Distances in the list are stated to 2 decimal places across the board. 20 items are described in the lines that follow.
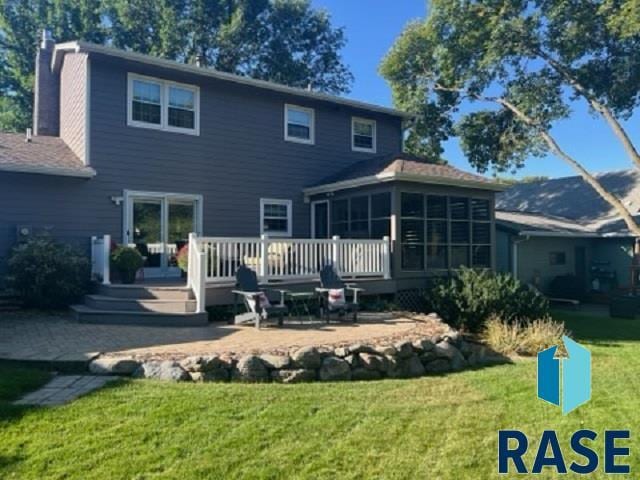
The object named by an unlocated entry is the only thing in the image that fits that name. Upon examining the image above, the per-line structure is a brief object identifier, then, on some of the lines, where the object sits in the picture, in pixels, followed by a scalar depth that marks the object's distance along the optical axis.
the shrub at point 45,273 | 9.45
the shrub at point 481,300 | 9.95
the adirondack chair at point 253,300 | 8.18
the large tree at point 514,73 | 16.69
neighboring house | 17.08
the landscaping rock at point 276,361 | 5.99
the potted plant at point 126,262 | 9.74
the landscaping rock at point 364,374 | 6.36
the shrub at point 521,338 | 8.32
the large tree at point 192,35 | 22.30
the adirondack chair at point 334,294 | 9.09
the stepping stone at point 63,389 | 4.75
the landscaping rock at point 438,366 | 7.00
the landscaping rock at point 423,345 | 6.99
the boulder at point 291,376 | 5.95
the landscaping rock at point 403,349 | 6.76
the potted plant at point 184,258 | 10.03
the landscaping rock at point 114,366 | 5.71
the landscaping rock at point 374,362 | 6.46
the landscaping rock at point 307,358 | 6.10
